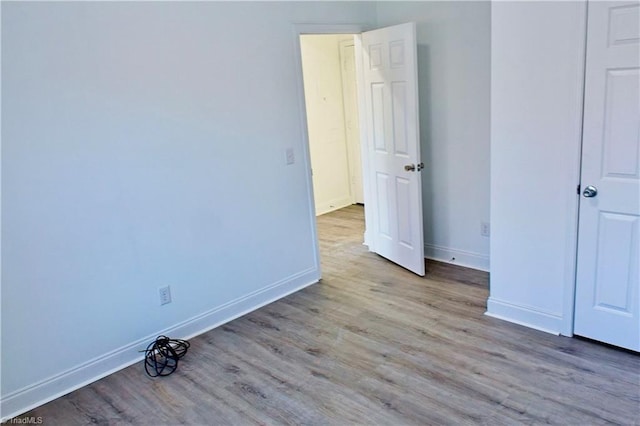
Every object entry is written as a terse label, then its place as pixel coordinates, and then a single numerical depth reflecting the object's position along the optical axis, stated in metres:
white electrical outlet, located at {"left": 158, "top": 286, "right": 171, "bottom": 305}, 3.14
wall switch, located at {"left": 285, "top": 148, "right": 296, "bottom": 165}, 3.68
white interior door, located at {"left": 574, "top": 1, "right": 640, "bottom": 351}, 2.41
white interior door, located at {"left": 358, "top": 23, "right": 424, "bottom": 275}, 3.66
